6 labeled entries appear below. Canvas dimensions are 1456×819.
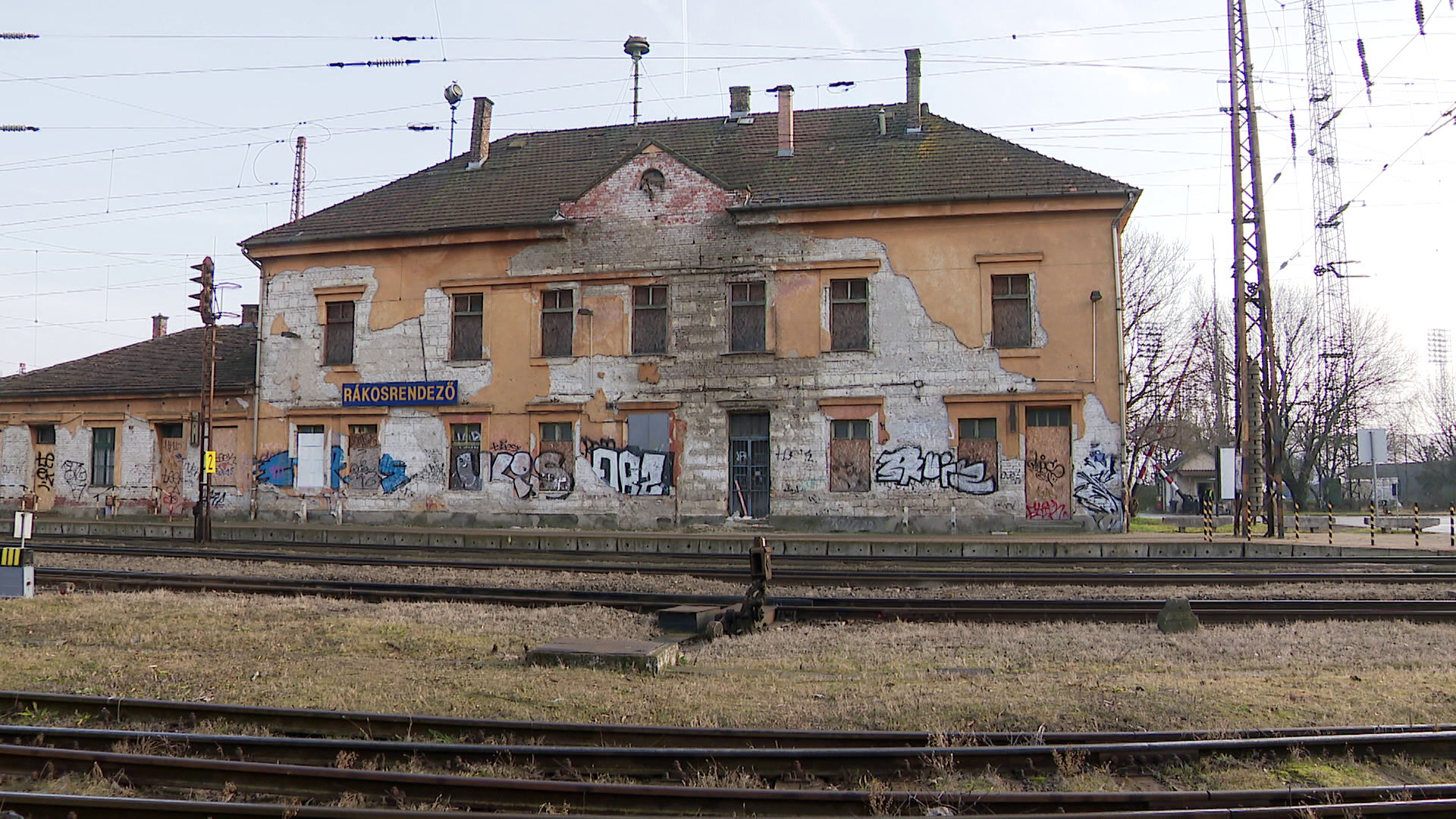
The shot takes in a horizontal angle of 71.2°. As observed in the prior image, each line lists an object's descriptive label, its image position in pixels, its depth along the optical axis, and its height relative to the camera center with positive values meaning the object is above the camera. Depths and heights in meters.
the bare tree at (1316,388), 45.78 +3.35
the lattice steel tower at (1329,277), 37.47 +7.39
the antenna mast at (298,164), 53.34 +15.47
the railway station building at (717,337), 24.81 +3.22
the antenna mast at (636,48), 31.72 +12.84
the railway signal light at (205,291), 22.89 +3.77
